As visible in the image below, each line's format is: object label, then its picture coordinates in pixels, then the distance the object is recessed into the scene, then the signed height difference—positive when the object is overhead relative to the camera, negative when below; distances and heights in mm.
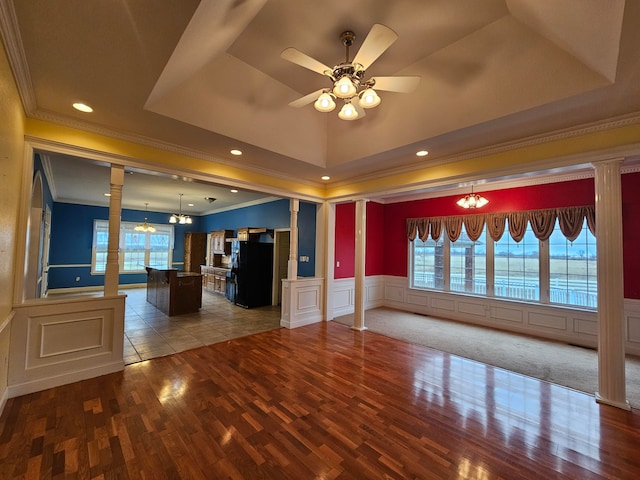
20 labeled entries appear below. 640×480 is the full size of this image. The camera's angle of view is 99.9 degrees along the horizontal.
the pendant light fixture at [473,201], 4816 +938
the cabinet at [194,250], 10172 -57
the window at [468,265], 5539 -245
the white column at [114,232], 3133 +178
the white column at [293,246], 5121 +81
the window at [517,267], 4887 -244
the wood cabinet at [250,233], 7309 +450
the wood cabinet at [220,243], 8531 +203
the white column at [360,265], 4898 -253
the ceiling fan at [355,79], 1869 +1424
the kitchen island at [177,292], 5695 -958
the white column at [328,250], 5430 +18
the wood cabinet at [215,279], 7934 -944
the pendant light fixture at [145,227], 8570 +659
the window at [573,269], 4367 -234
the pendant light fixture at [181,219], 7885 +885
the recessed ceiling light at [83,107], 2584 +1366
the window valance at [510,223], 4387 +587
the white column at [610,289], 2580 -329
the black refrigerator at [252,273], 6574 -577
